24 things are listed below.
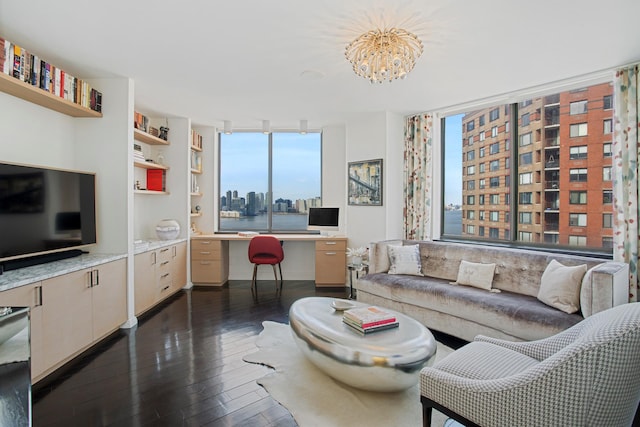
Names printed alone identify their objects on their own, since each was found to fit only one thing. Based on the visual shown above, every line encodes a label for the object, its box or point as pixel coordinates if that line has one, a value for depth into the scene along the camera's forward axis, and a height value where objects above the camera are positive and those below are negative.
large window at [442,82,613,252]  3.27 +0.47
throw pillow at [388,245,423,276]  3.85 -0.60
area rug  1.87 -1.22
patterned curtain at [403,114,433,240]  4.38 +0.49
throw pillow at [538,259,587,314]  2.56 -0.64
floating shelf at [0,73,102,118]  2.36 +0.95
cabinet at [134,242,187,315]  3.56 -0.81
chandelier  2.27 +1.18
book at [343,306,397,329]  2.24 -0.77
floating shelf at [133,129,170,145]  3.91 +0.97
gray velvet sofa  2.41 -0.78
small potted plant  4.48 -0.61
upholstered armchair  1.21 -0.75
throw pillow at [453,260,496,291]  3.28 -0.67
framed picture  4.57 +0.42
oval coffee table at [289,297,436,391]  1.95 -0.90
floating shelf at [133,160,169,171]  4.01 +0.61
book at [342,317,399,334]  2.20 -0.82
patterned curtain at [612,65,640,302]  2.84 +0.37
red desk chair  4.71 -0.60
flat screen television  2.32 -0.01
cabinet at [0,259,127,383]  2.22 -0.82
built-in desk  4.93 -0.75
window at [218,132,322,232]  5.71 +0.57
